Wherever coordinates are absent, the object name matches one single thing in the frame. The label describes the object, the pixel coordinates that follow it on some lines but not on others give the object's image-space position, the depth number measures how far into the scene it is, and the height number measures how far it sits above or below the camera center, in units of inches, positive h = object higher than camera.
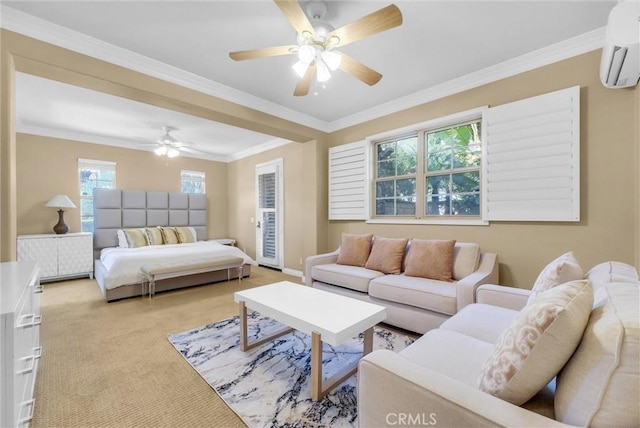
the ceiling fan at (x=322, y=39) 63.8 +47.0
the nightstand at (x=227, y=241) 248.8 -26.4
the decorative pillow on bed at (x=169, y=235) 201.3 -16.8
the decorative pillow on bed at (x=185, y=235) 209.5 -17.1
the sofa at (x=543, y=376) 26.8 -20.0
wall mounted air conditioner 64.6 +42.7
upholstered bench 141.6 -31.4
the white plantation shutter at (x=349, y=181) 157.8 +19.4
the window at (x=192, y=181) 245.4 +30.5
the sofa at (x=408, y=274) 92.0 -27.2
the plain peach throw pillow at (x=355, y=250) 136.3 -19.7
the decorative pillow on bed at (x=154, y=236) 194.7 -16.6
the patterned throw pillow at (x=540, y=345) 32.0 -16.5
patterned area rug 61.0 -46.2
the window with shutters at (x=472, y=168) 95.4 +20.3
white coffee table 65.3 -28.2
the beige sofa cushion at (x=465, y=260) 107.2 -19.7
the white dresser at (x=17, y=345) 39.2 -22.1
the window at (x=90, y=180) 196.2 +25.5
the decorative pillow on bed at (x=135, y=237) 186.4 -17.0
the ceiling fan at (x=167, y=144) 183.5 +48.6
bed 141.5 -21.1
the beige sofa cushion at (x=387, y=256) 122.1 -20.6
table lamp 171.9 +5.3
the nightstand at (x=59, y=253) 165.0 -25.4
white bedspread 137.9 -25.4
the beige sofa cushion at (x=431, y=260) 108.5 -20.2
